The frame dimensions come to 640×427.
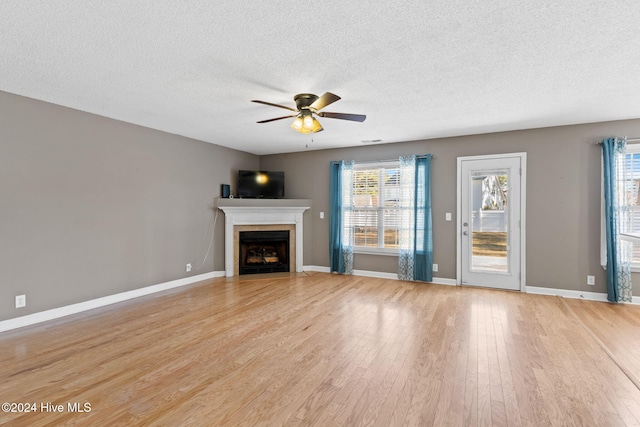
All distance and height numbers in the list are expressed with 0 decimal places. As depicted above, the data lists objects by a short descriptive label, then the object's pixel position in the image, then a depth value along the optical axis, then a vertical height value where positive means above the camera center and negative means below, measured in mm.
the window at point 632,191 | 4047 +375
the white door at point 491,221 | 4719 -42
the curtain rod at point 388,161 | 5322 +1073
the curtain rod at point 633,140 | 4049 +1048
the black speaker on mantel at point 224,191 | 5902 +493
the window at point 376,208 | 5660 +182
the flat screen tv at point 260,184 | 6113 +659
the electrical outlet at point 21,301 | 3287 -925
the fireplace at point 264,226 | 5805 -183
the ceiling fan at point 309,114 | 3162 +1122
